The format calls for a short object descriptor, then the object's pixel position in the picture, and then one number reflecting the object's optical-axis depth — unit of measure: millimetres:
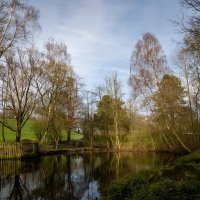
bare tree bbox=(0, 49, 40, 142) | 21277
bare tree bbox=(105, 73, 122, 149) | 32695
